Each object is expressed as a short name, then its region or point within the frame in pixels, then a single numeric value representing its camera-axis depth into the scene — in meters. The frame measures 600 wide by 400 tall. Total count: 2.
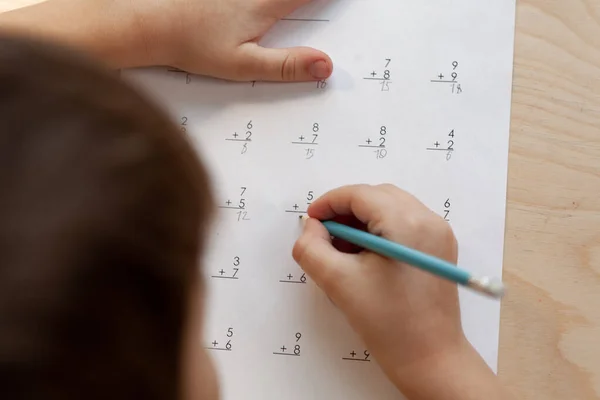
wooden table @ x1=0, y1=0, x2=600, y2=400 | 0.50
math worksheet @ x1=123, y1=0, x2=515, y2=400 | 0.51
